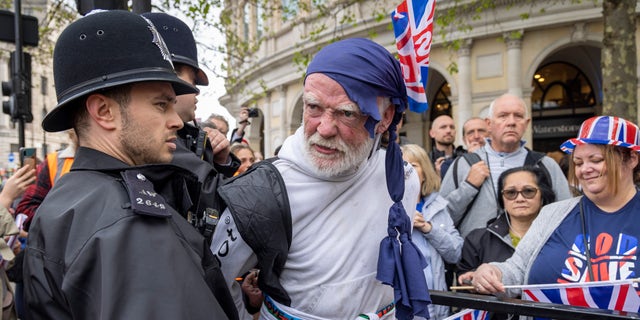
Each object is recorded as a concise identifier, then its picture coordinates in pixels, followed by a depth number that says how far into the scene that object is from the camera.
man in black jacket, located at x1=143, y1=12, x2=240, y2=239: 1.98
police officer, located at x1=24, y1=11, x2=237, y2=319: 1.17
